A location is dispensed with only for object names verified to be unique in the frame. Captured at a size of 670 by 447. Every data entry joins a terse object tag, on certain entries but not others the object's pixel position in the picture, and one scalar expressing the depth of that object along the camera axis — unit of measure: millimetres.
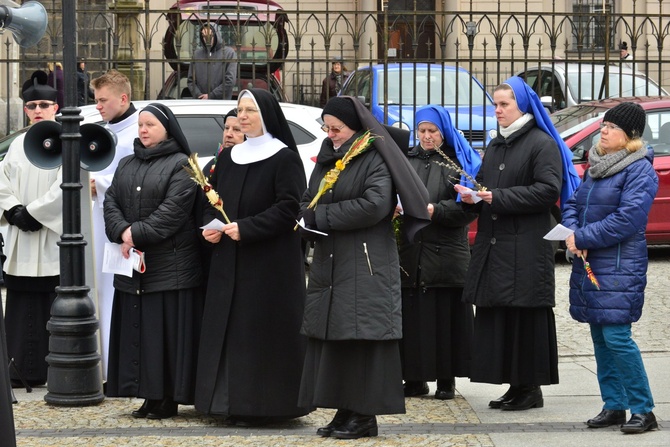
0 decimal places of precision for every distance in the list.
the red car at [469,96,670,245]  22090
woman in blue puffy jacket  11838
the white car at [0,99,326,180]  20008
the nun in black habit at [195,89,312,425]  12261
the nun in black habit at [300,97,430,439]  11611
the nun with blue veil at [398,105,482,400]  13712
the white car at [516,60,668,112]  26084
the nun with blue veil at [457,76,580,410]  12892
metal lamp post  13452
